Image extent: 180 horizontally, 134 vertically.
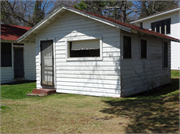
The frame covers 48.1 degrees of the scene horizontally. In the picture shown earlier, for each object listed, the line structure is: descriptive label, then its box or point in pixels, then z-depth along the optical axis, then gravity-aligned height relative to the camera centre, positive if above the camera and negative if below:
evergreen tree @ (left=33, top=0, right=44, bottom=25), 30.73 +7.54
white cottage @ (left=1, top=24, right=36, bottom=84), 13.99 +0.40
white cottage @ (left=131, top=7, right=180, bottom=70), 19.70 +3.60
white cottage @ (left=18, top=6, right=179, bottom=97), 8.42 +0.29
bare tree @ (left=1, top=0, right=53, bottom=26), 27.47 +7.27
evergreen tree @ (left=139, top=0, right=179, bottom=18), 30.31 +8.48
